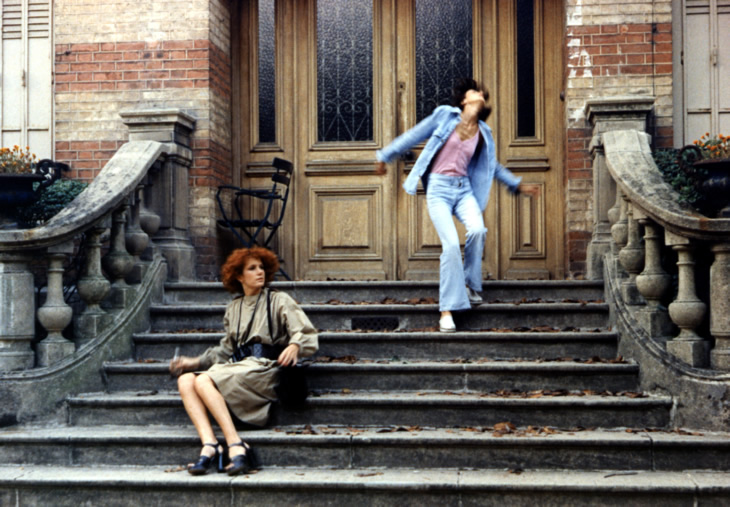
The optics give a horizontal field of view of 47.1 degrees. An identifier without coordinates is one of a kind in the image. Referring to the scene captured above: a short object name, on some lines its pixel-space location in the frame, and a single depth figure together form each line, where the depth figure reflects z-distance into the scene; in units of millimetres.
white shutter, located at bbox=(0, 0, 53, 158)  8195
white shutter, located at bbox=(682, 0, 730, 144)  7605
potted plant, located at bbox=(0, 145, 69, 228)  6109
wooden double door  7883
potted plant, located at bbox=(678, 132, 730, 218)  5549
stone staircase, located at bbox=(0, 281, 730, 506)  4574
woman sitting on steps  4816
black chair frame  7422
